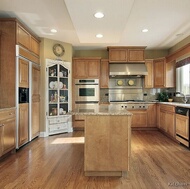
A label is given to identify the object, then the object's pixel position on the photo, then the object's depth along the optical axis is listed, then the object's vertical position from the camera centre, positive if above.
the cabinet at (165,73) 5.43 +0.64
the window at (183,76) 4.82 +0.50
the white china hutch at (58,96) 4.65 -0.07
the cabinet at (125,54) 5.47 +1.24
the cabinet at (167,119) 4.18 -0.66
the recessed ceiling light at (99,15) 2.76 +1.28
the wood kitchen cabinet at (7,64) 3.28 +0.56
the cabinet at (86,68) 5.45 +0.80
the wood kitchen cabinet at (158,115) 5.18 -0.66
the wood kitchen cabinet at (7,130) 2.80 -0.63
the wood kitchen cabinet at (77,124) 5.32 -0.94
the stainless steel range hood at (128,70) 5.36 +0.73
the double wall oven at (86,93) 5.32 +0.01
